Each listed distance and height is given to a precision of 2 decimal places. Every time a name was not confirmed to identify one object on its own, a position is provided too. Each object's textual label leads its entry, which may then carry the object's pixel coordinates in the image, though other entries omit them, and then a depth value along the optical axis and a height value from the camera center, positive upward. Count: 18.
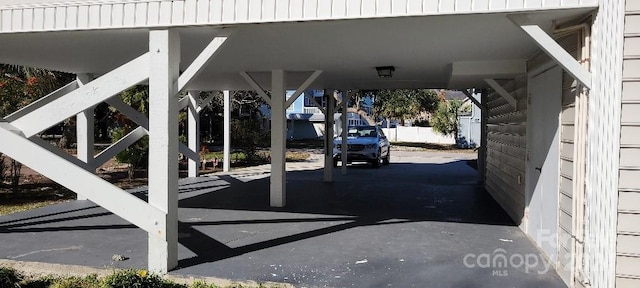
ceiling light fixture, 7.74 +0.99
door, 4.92 -0.31
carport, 4.14 +1.03
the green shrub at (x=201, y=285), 4.27 -1.47
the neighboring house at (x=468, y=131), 30.17 -0.10
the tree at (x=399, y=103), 38.38 +2.17
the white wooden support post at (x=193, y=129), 12.86 -0.04
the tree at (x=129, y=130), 12.91 -0.24
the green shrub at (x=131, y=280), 3.76 -1.28
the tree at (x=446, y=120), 34.28 +0.70
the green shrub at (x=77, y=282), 4.26 -1.48
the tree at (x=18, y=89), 9.94 +0.88
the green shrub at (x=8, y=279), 3.98 -1.34
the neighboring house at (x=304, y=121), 43.63 +0.71
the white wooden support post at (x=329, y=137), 11.91 -0.22
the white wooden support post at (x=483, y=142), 11.13 -0.31
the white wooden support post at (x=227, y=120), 14.66 +0.25
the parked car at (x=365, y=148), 17.39 -0.73
